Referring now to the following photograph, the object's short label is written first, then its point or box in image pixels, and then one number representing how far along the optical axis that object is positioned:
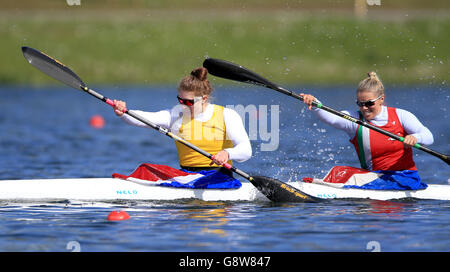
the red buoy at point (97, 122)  24.88
